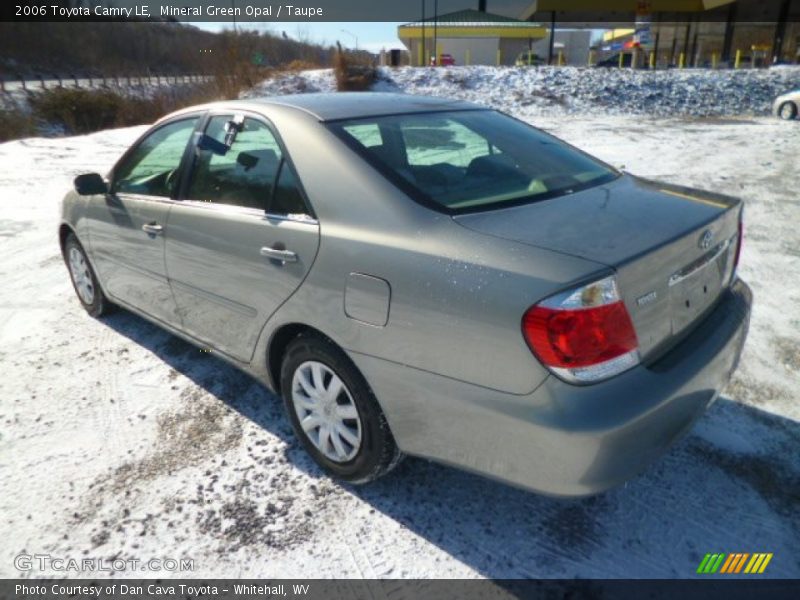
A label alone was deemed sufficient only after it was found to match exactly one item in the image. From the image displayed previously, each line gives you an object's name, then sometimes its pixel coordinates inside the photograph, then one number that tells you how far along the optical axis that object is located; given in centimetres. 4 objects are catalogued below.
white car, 1453
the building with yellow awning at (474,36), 3578
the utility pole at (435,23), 3194
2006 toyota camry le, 173
